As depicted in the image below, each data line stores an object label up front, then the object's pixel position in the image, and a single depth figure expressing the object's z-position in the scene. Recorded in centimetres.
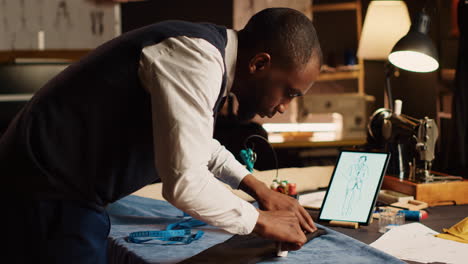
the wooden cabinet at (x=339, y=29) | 591
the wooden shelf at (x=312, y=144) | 463
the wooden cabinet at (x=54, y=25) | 537
